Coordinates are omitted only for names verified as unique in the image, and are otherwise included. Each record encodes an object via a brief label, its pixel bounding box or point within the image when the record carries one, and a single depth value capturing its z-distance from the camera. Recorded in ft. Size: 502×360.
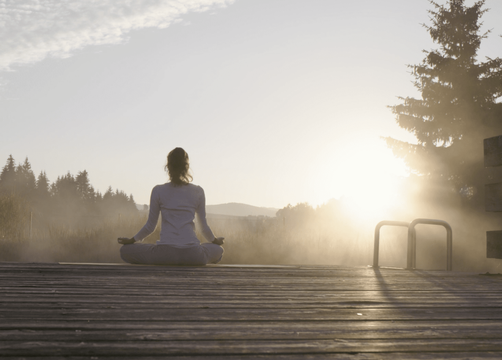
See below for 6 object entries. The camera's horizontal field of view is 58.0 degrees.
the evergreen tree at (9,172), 254.06
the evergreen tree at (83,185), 309.63
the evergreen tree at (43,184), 288.94
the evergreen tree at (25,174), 265.95
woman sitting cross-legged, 17.74
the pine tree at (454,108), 62.69
